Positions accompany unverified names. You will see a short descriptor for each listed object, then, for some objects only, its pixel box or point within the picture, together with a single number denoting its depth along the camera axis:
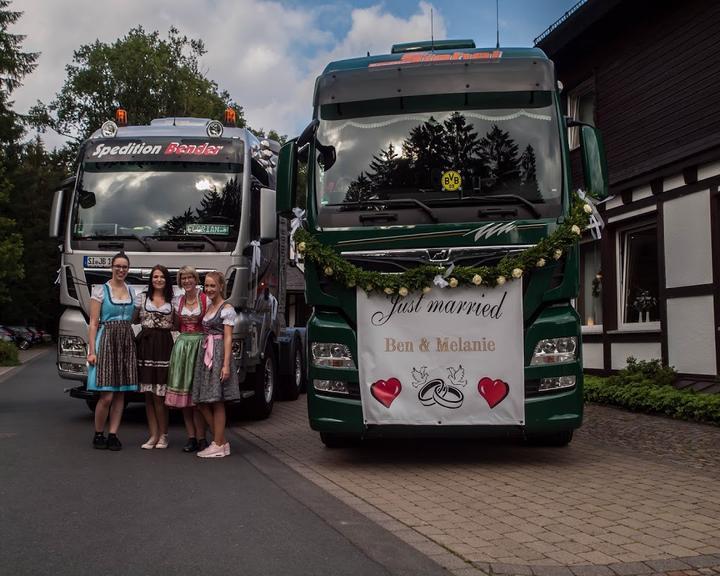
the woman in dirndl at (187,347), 8.32
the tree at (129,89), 55.19
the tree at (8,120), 32.28
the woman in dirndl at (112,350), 8.37
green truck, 7.19
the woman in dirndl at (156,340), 8.52
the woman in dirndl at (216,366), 8.27
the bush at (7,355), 28.92
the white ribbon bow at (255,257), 10.45
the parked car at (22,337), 44.31
